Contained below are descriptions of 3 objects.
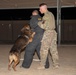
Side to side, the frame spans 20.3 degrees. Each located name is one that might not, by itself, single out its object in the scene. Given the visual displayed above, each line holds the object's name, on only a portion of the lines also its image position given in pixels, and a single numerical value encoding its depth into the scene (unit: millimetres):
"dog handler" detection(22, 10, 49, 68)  6668
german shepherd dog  6458
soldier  6448
